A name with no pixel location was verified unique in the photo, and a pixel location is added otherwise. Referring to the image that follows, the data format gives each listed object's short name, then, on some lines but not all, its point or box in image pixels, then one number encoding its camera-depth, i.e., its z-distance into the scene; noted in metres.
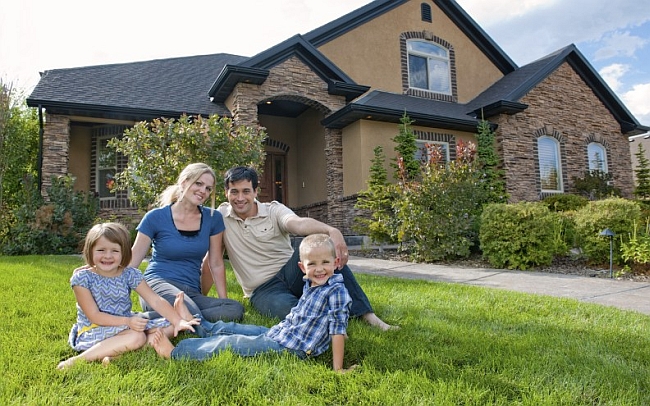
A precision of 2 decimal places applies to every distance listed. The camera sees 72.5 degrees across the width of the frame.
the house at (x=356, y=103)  10.53
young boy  2.27
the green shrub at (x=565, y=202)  11.91
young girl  2.34
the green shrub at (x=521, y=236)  6.37
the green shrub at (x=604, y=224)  6.22
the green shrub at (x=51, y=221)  8.21
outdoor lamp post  5.64
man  3.03
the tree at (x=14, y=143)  9.91
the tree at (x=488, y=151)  12.20
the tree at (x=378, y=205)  8.31
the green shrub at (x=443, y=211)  7.25
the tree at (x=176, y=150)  6.80
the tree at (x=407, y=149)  10.72
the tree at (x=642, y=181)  14.45
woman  3.00
